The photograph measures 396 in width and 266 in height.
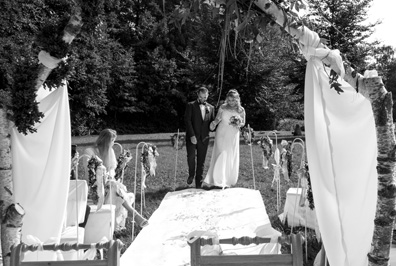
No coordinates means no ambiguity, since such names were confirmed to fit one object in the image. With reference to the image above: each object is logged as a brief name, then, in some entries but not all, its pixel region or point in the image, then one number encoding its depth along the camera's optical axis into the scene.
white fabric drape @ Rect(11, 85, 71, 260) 3.35
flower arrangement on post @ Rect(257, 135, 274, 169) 7.20
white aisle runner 4.59
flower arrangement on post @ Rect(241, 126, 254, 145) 7.96
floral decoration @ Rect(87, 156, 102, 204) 4.91
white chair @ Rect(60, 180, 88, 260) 4.54
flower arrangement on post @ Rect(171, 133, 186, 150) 8.58
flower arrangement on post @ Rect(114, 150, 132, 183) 5.88
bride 8.09
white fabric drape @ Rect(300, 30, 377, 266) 3.19
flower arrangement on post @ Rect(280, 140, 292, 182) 5.87
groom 8.47
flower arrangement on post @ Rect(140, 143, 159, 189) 6.46
